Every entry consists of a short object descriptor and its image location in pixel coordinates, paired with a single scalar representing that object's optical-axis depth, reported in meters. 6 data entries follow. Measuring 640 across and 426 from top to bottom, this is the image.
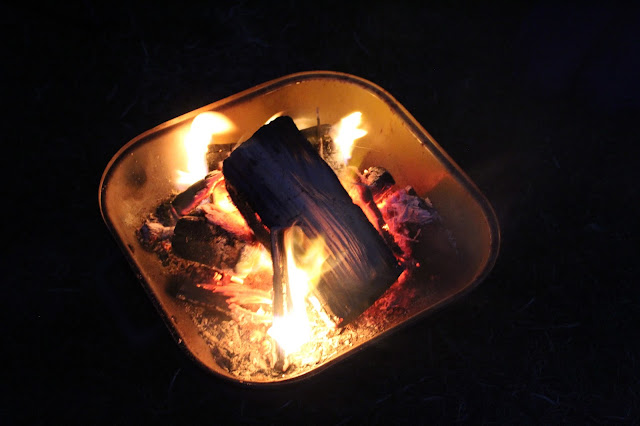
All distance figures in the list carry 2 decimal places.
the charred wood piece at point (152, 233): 1.46
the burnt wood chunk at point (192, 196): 1.47
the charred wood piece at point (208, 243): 1.42
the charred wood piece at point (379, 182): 1.47
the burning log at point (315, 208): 1.35
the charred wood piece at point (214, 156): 1.48
